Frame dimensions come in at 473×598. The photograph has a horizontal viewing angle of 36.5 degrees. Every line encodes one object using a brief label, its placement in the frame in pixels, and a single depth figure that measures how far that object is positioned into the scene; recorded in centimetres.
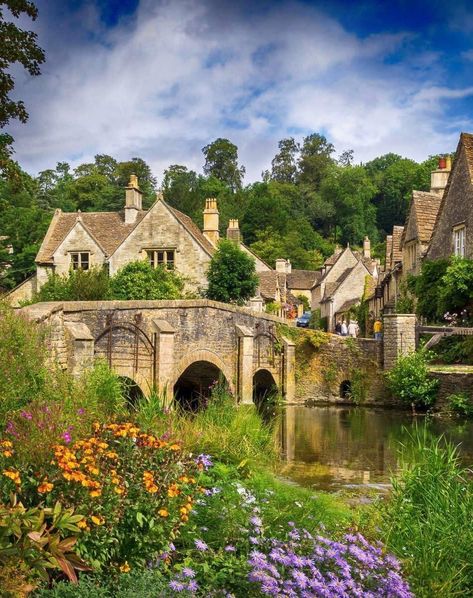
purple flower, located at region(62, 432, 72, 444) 543
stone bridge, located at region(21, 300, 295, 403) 1548
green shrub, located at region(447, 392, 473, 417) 2398
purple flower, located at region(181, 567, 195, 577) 497
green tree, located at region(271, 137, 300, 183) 12675
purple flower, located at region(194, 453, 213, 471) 705
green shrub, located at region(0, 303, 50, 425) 923
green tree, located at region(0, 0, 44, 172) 1730
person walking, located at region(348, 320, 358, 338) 3691
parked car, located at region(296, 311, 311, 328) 7764
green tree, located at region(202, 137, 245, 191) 11288
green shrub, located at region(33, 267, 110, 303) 3186
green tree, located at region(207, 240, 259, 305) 3750
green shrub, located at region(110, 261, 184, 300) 3481
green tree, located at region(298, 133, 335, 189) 12296
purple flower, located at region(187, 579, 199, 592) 484
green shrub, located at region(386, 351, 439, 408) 2527
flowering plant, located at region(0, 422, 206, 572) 508
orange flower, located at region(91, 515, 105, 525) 488
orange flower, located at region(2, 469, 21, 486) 486
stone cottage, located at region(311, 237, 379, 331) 6431
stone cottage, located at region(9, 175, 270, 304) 3975
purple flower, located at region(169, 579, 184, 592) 471
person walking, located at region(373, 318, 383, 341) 3772
